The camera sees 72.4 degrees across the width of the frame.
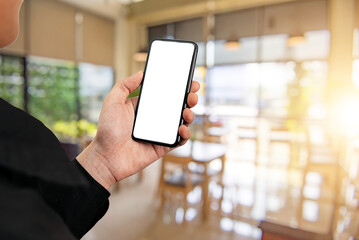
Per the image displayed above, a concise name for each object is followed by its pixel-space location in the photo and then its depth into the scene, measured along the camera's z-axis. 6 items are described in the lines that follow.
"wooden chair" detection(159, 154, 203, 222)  2.65
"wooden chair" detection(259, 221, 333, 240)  1.07
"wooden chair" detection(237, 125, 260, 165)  5.12
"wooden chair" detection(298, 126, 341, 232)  3.12
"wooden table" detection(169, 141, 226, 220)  2.76
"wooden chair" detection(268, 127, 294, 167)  4.67
